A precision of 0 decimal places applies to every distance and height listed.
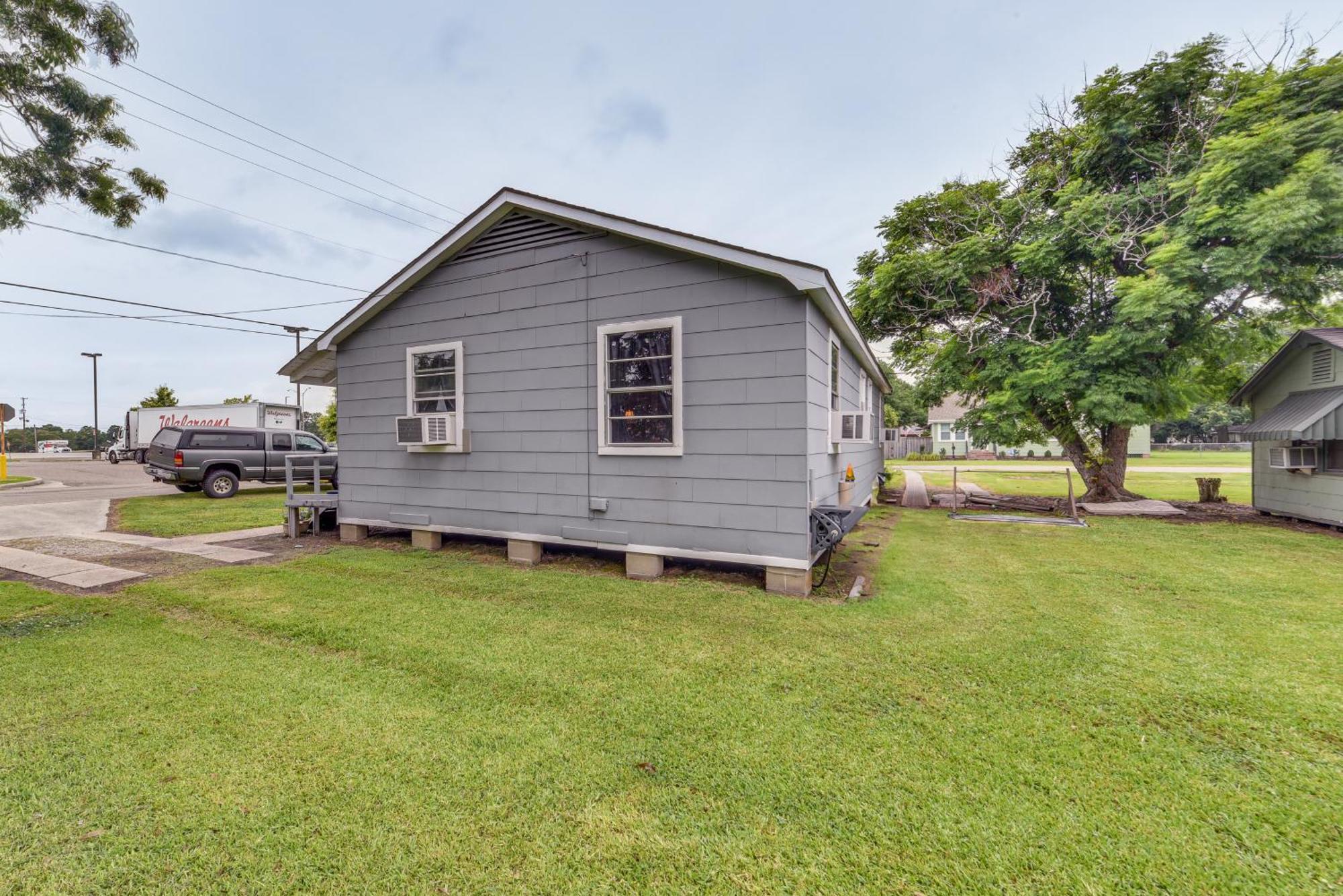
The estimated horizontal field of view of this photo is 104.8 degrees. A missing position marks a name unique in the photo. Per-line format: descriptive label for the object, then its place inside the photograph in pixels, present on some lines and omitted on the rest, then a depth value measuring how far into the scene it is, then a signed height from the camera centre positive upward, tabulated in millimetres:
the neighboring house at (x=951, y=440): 36500 +157
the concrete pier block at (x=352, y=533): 7270 -1240
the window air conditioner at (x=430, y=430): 6129 +180
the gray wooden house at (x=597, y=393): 4773 +557
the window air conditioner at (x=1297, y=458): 7961 -268
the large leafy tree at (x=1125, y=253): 8312 +3523
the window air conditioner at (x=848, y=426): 5895 +202
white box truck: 19531 +1129
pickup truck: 12750 -284
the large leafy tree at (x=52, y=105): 4324 +3053
